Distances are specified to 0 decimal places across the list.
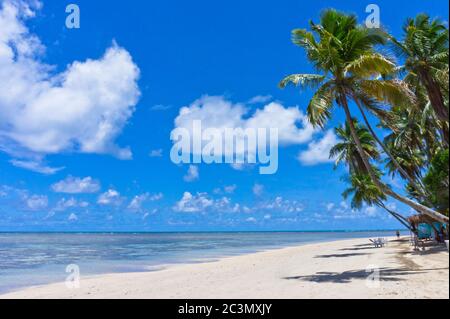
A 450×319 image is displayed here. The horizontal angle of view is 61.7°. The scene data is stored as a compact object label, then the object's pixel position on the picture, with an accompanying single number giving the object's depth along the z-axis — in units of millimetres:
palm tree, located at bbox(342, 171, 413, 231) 32438
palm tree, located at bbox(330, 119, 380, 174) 27422
